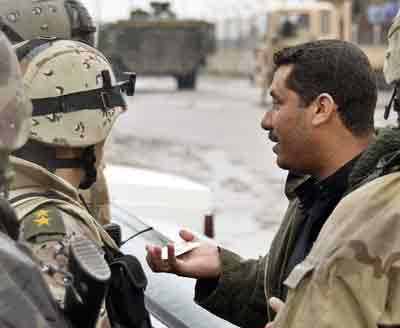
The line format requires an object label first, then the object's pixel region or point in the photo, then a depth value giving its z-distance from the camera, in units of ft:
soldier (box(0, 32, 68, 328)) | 5.79
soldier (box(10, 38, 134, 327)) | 8.37
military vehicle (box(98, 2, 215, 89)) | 103.86
